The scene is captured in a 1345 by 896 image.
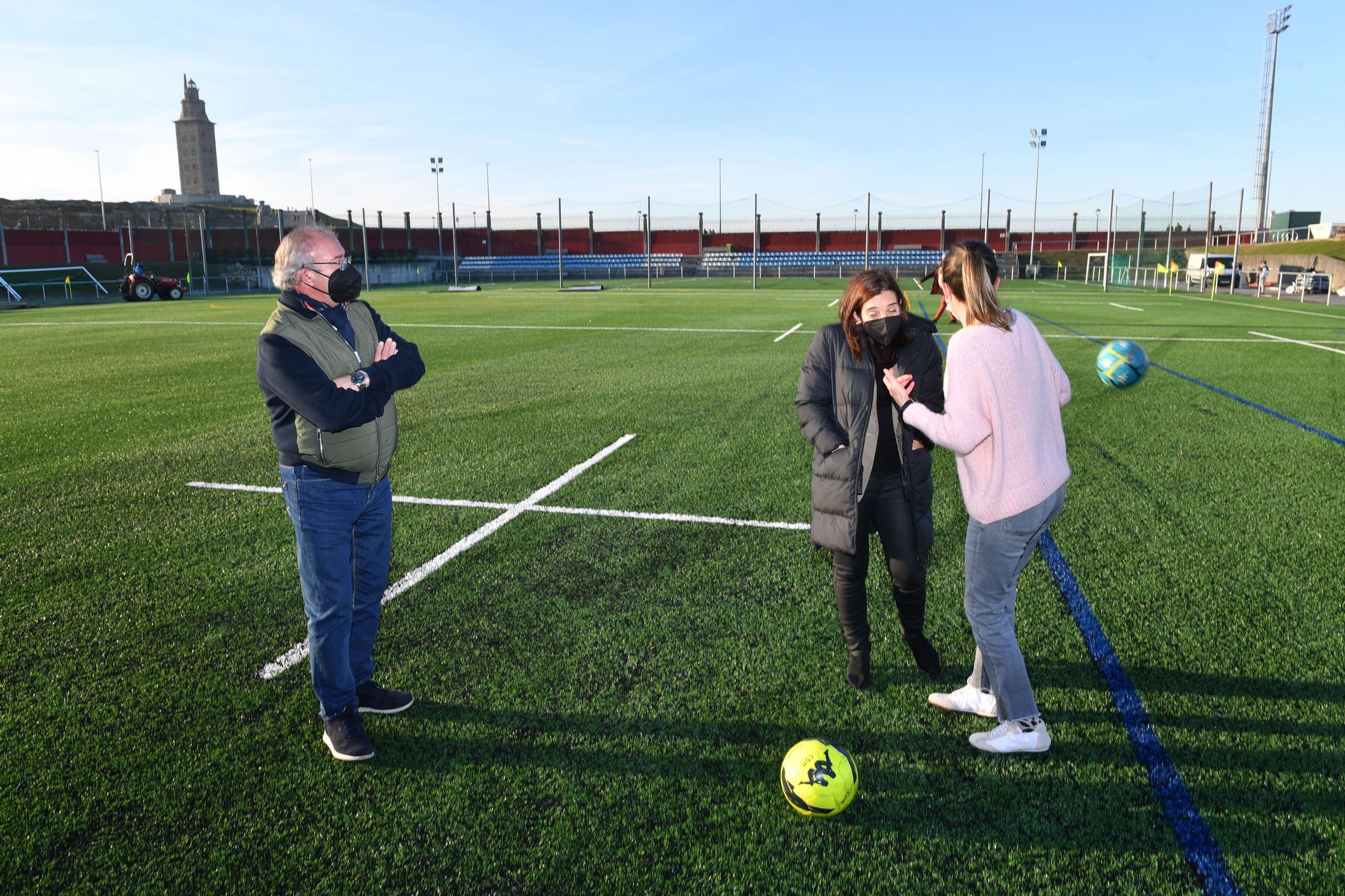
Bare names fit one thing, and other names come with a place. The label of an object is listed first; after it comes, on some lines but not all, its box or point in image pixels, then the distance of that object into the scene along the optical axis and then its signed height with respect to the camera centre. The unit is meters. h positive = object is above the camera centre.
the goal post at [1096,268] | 56.62 +0.94
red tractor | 35.53 +0.28
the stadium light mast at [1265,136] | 62.34 +11.05
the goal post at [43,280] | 40.75 +0.71
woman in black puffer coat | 3.87 -0.72
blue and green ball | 6.19 -0.59
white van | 44.81 +0.54
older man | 3.30 -0.56
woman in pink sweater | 3.16 -0.56
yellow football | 3.10 -1.77
